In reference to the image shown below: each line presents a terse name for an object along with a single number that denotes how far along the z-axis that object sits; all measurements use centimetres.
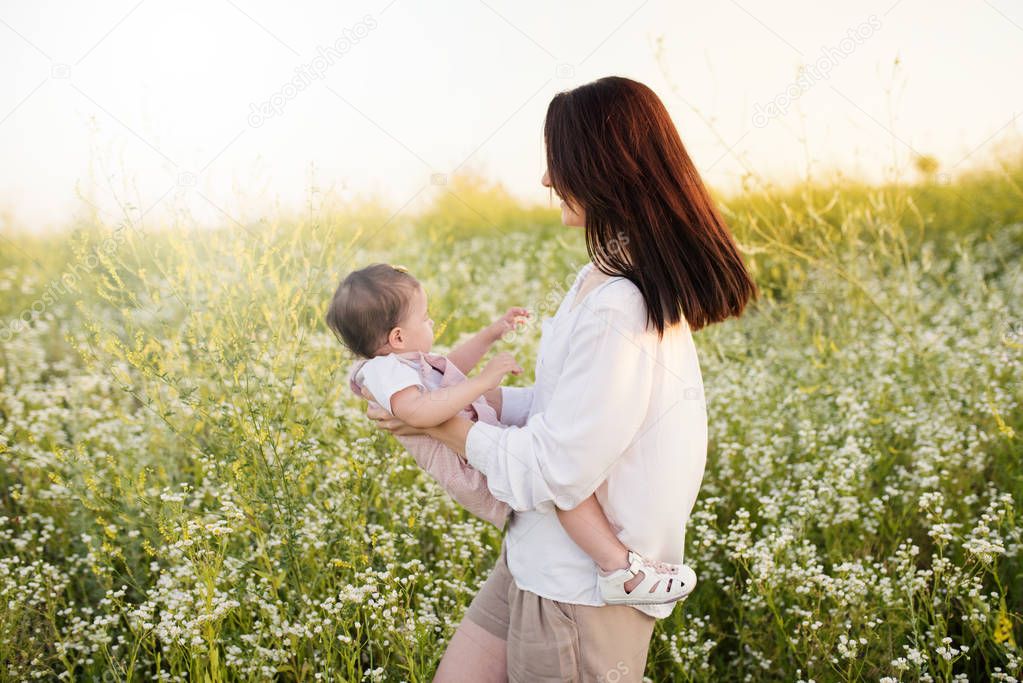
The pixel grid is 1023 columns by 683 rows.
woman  184
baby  192
